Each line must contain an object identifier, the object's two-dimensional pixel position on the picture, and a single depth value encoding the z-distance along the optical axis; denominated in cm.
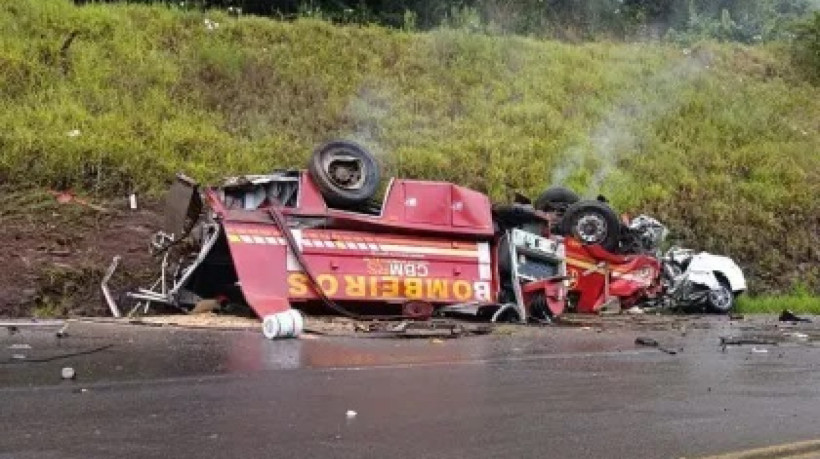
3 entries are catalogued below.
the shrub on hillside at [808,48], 3031
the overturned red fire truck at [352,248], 1141
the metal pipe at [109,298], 1194
